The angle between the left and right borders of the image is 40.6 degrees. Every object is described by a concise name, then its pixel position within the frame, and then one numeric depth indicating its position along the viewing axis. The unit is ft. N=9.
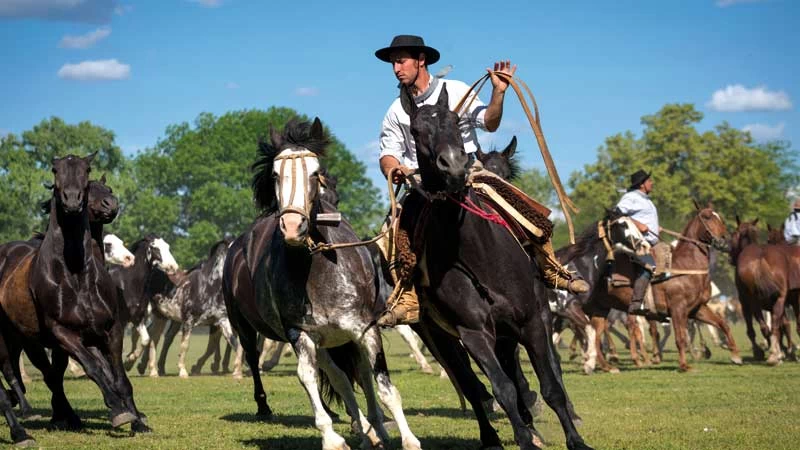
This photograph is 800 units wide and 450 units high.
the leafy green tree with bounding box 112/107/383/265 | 247.50
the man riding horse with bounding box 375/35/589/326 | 29.66
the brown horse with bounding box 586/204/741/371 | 71.51
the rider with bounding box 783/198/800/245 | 79.92
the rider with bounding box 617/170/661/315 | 67.72
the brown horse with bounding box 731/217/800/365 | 74.28
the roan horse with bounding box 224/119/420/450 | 31.48
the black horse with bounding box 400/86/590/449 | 26.84
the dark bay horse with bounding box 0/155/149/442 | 38.24
